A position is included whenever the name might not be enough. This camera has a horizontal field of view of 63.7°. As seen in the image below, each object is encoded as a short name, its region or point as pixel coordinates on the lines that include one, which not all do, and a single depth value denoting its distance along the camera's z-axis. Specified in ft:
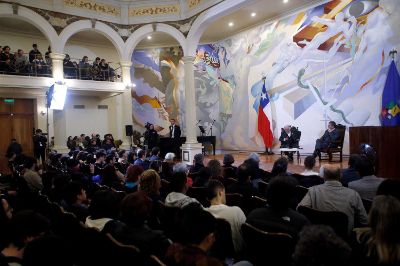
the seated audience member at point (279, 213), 7.29
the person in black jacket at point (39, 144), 33.91
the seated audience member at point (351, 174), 12.28
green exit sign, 38.81
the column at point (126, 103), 42.09
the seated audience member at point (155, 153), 21.97
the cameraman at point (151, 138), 40.42
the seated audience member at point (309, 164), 14.11
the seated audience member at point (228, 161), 17.15
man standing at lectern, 39.60
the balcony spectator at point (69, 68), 39.94
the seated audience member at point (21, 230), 6.38
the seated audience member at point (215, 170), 14.28
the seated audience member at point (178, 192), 9.85
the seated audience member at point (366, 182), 10.68
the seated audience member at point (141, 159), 20.19
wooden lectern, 18.93
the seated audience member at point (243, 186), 11.73
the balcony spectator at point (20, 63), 35.44
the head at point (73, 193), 10.62
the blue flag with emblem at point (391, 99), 26.43
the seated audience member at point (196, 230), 5.33
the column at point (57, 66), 36.70
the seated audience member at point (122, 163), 20.83
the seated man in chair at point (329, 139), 28.48
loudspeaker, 42.39
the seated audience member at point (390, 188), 7.39
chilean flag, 37.83
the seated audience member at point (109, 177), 14.67
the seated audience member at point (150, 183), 11.21
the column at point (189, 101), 37.22
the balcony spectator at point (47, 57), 39.48
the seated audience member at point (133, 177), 13.11
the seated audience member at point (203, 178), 14.35
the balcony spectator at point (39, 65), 36.95
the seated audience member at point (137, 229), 6.76
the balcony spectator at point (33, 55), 37.38
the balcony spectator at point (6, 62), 34.53
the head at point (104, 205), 8.64
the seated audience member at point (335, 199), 8.87
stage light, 34.50
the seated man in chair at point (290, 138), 32.32
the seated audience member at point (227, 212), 8.31
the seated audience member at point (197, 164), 17.79
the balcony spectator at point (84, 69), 41.14
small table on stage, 29.29
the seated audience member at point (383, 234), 4.85
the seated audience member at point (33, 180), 16.04
